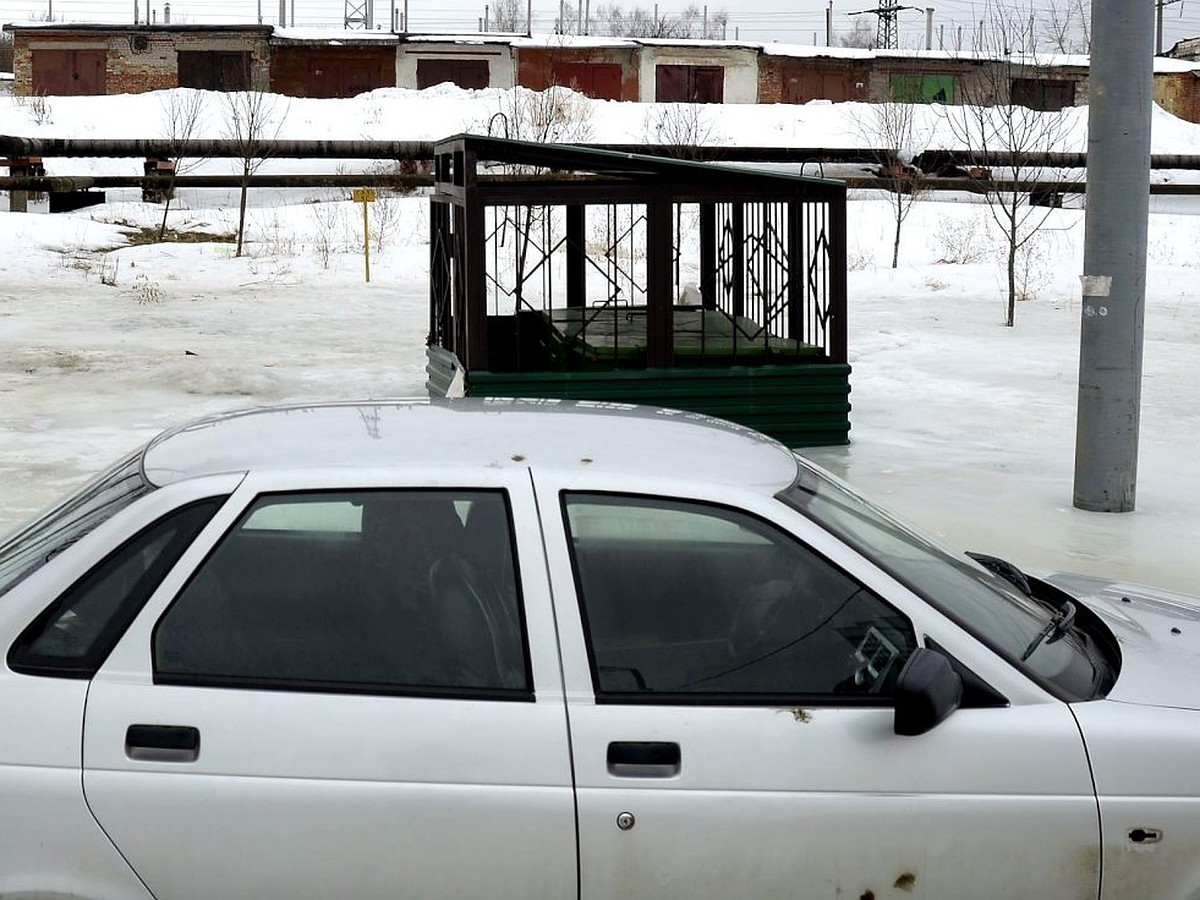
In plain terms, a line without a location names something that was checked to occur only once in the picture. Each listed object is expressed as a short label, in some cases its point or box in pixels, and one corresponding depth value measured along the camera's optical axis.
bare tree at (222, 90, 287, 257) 27.68
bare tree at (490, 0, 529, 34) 83.69
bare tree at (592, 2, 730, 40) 86.00
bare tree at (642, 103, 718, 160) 30.66
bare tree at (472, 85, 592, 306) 32.56
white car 3.10
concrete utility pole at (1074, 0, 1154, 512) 8.98
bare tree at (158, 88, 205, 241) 29.72
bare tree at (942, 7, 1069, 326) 19.36
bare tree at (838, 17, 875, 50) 84.88
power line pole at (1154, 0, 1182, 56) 67.78
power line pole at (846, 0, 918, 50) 69.94
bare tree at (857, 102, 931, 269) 27.30
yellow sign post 22.14
